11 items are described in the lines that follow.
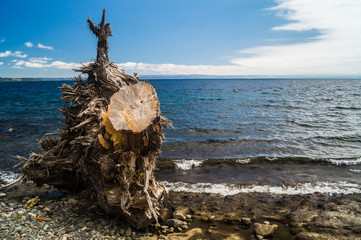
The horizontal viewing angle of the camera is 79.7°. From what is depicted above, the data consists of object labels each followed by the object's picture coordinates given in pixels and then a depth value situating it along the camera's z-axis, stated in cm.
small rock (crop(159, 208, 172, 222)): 626
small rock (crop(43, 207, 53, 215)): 589
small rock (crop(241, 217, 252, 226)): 611
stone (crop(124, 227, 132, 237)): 526
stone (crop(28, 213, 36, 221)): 544
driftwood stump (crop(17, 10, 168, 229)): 477
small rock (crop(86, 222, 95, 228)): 543
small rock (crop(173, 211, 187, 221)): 634
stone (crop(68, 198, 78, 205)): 656
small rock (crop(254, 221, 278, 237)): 561
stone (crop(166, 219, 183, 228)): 595
